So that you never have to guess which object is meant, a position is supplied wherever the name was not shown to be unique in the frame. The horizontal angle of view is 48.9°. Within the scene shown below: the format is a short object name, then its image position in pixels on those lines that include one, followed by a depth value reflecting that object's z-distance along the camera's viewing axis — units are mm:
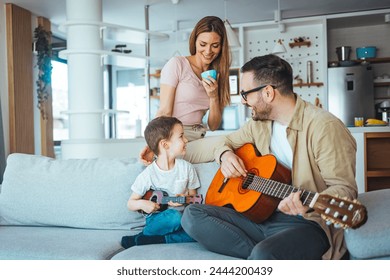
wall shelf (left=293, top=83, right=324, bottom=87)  4199
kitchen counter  2381
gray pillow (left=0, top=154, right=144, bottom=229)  1442
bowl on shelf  4371
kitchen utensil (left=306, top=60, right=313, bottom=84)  4227
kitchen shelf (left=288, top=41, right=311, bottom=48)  4211
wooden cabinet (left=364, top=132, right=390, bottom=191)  2408
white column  2756
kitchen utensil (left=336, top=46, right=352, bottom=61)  4325
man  1022
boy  1331
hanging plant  4086
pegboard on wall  4266
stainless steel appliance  4258
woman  1503
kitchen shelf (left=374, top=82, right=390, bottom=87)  4379
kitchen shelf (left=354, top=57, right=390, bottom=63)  4347
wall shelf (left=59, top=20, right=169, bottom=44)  2689
